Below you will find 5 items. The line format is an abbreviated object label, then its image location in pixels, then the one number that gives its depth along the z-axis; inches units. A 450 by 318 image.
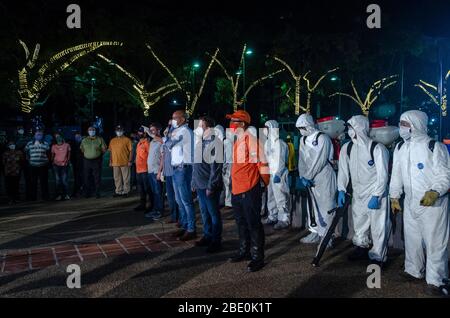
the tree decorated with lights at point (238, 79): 1165.7
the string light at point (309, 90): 1204.0
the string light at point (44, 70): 768.9
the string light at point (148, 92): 1242.6
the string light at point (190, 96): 1218.6
